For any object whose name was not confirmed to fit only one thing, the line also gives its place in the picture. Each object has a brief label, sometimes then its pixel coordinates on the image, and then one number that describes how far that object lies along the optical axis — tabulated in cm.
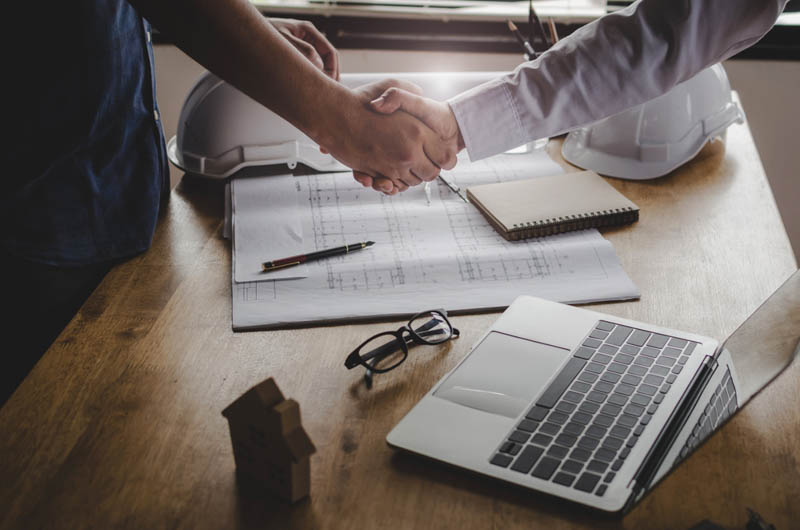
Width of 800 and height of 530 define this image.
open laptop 64
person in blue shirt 98
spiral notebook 109
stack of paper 94
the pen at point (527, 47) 133
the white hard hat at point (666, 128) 127
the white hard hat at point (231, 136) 125
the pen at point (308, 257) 101
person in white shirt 111
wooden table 63
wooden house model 58
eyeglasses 81
